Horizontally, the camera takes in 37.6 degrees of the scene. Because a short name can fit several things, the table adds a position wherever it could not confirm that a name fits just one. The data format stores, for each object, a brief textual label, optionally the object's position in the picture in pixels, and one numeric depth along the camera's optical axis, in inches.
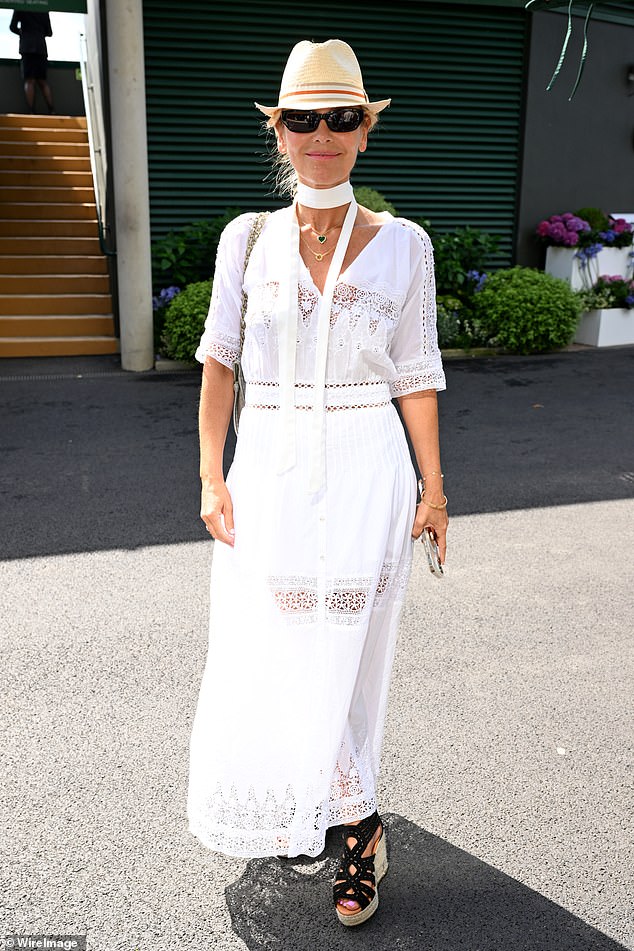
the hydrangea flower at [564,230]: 482.6
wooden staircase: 433.4
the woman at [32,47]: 581.0
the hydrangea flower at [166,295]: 418.9
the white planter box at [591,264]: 483.5
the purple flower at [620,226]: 489.7
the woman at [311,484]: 90.2
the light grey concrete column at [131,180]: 352.2
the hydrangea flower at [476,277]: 463.3
